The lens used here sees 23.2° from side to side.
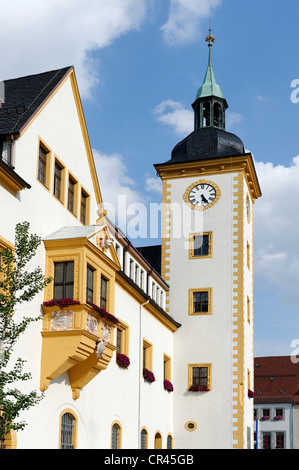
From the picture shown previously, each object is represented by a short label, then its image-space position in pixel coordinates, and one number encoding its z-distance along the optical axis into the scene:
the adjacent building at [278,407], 75.56
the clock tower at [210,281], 37.75
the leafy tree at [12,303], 15.63
